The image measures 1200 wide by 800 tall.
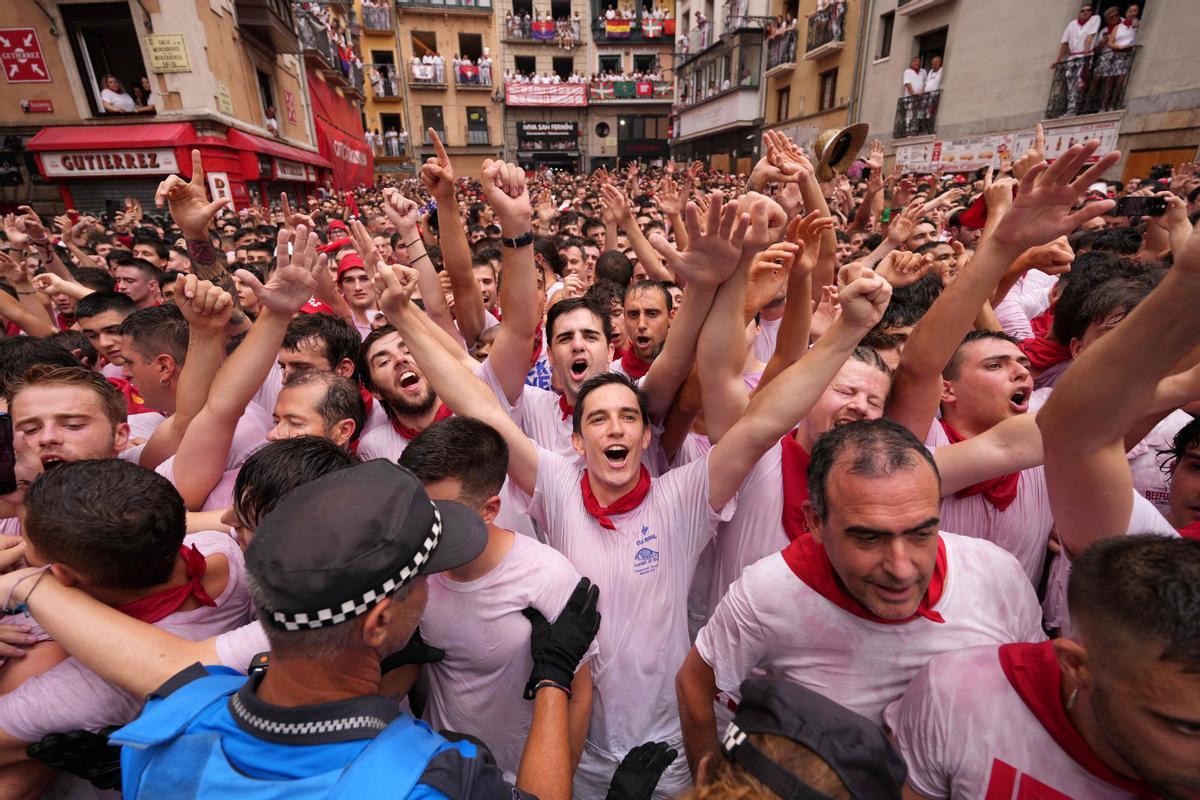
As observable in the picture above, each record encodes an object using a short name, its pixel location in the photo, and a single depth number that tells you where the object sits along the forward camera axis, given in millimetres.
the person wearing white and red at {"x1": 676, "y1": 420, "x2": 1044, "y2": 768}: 1560
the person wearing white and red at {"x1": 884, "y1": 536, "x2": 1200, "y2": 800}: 1022
